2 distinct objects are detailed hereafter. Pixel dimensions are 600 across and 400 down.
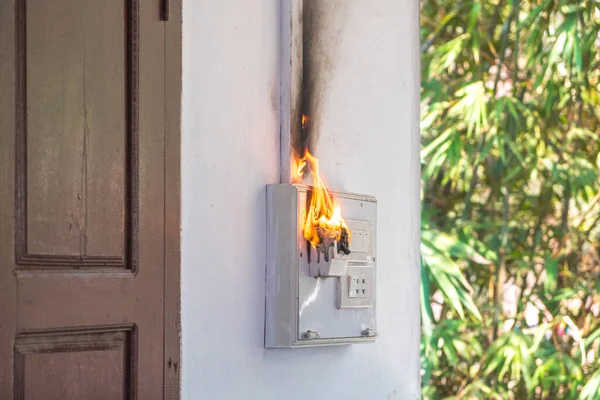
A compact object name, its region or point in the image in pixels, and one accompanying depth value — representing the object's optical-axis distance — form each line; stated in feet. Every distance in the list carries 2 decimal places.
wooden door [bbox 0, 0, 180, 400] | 9.52
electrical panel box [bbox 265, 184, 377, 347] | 12.96
